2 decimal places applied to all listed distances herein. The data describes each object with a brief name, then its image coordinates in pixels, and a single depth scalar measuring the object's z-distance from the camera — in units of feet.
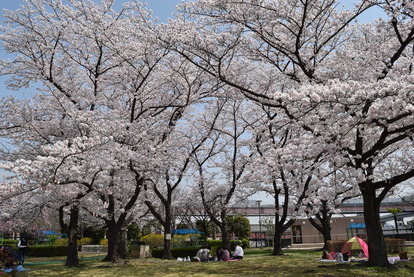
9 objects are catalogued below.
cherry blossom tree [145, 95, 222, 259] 50.95
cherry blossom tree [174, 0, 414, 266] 25.39
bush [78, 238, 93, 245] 103.43
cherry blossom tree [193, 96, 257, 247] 65.36
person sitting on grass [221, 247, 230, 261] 50.62
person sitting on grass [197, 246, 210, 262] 52.90
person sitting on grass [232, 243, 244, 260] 51.22
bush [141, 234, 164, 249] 89.82
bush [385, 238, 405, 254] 51.85
